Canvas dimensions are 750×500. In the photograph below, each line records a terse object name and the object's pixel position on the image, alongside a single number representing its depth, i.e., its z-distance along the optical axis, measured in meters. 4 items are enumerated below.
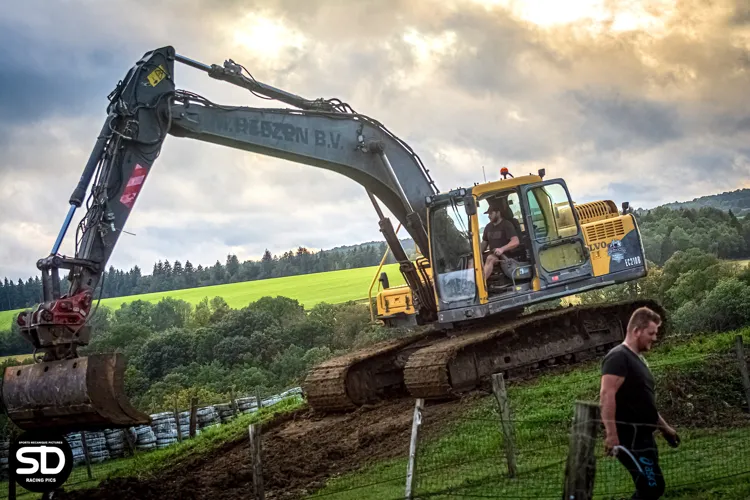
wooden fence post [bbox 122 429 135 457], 27.59
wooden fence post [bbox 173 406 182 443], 26.36
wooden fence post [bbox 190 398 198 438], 25.58
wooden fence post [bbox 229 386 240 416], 28.65
